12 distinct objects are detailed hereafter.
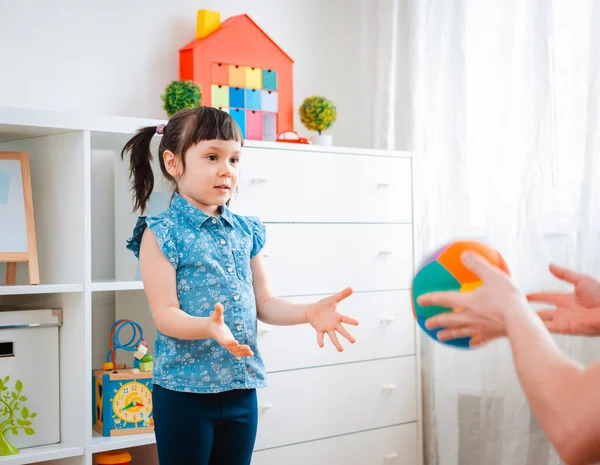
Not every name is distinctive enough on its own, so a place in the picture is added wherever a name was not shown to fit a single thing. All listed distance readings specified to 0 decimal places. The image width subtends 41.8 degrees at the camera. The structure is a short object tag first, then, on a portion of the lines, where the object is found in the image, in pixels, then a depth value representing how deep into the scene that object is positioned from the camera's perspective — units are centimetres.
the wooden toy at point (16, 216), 208
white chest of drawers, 238
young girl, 160
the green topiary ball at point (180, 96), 237
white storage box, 205
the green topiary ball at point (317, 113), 274
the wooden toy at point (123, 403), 215
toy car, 259
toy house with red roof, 261
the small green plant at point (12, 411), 203
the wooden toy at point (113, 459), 216
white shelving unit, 203
